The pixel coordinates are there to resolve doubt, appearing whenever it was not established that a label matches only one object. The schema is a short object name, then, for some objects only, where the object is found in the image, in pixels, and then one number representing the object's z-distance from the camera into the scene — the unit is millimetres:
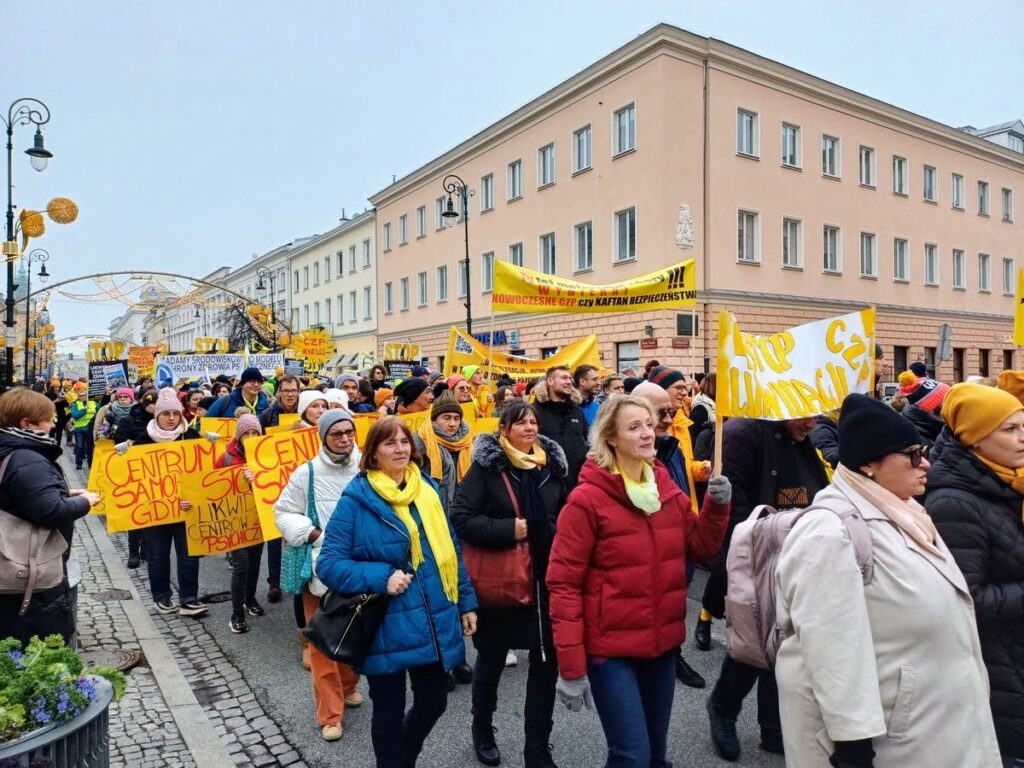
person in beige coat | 2213
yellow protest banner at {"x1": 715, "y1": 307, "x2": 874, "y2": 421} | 3939
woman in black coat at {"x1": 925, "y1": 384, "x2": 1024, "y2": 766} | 2686
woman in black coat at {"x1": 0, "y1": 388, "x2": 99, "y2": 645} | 3820
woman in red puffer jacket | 2992
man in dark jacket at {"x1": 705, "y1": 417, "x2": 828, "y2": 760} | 4254
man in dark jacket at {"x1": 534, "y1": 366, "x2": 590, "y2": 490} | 5773
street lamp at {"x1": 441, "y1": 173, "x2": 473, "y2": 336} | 24734
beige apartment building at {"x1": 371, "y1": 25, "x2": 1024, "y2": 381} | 23891
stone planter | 2367
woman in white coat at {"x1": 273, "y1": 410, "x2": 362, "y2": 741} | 4238
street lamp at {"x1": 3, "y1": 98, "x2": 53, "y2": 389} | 15484
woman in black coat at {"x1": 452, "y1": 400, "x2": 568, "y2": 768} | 3707
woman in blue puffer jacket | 3213
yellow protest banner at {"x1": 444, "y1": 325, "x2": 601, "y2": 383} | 10586
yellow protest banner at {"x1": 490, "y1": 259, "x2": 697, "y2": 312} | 9133
